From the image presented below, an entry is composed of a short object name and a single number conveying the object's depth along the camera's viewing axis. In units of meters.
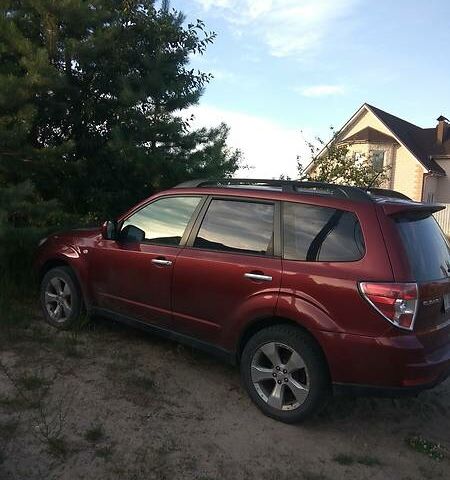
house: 33.97
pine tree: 6.75
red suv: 3.65
